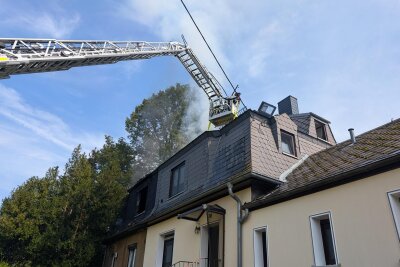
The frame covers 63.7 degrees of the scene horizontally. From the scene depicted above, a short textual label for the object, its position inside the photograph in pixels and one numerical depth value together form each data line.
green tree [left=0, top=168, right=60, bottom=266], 14.89
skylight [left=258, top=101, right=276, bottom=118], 12.65
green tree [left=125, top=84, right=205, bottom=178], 29.66
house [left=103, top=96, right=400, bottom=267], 6.12
